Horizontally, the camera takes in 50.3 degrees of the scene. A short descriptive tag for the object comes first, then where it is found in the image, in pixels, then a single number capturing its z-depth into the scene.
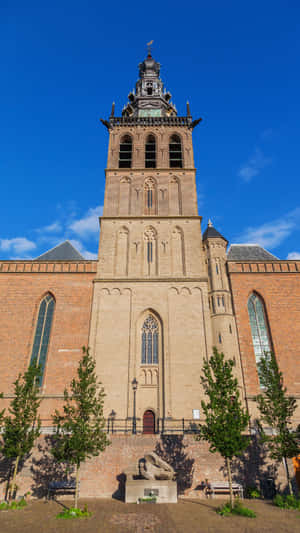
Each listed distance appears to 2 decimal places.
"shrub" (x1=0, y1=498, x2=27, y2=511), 13.11
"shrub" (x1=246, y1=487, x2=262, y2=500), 15.12
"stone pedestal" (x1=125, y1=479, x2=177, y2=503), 13.80
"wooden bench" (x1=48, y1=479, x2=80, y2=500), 15.02
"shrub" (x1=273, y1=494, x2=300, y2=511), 12.91
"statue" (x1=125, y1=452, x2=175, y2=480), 14.09
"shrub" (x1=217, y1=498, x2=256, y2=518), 11.67
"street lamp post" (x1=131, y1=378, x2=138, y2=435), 19.95
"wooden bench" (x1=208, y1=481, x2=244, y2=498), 15.12
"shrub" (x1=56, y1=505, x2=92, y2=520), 11.61
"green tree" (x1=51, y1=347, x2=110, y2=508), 13.94
